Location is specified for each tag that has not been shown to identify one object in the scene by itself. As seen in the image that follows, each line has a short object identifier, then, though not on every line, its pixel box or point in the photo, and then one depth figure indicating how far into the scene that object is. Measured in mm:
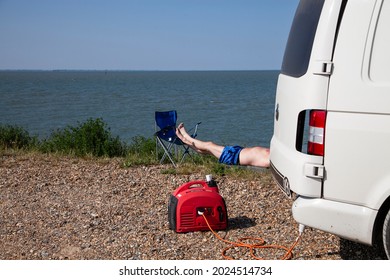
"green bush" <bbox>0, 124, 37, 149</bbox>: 10500
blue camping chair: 8531
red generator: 5305
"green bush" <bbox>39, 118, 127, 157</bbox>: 9461
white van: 3512
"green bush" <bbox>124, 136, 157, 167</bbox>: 8484
